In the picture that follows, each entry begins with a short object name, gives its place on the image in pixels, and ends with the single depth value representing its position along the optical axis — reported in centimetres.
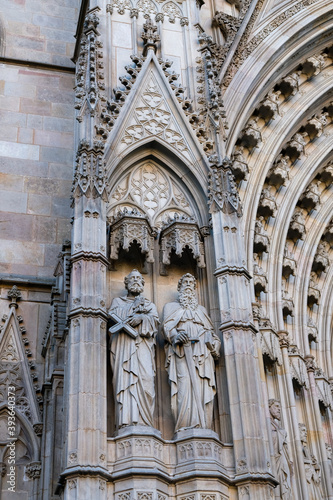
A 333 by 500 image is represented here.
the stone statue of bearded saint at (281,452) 1243
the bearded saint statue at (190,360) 1105
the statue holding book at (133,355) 1080
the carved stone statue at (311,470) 1327
